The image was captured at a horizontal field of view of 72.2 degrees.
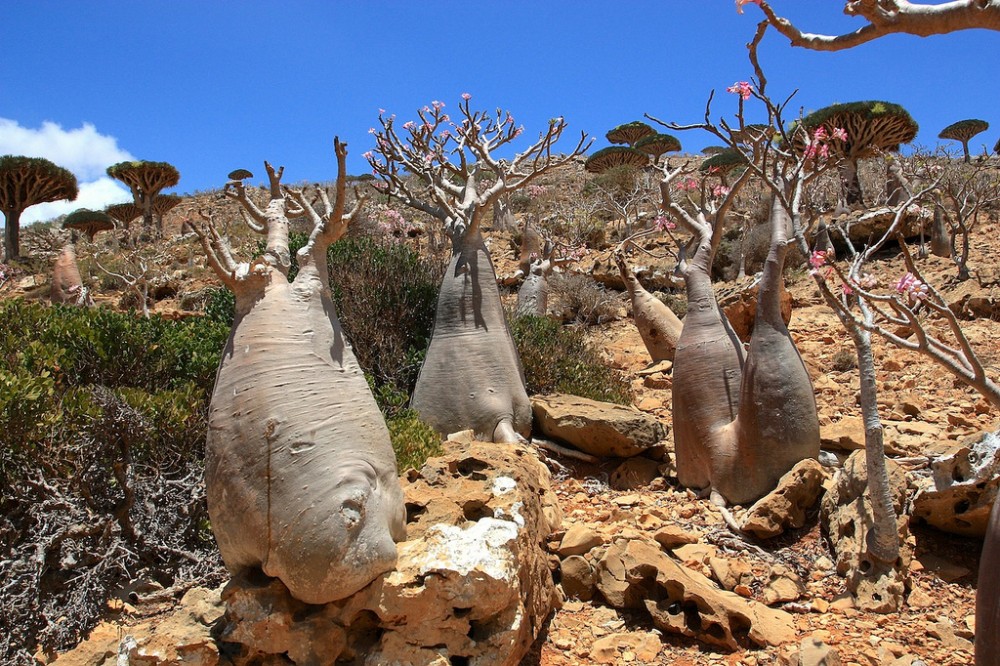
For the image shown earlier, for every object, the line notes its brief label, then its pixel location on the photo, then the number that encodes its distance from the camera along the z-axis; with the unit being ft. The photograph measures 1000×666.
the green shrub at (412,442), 13.34
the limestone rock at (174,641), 8.14
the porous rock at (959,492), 11.53
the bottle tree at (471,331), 18.69
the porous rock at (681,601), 10.03
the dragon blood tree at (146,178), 71.97
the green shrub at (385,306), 21.61
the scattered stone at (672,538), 13.05
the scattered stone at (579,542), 11.99
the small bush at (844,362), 25.85
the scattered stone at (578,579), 11.37
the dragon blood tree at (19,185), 63.67
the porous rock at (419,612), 8.41
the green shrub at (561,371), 23.47
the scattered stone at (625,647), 9.75
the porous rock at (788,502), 13.38
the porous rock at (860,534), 11.03
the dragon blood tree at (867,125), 55.83
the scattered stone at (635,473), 17.76
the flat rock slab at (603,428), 17.99
